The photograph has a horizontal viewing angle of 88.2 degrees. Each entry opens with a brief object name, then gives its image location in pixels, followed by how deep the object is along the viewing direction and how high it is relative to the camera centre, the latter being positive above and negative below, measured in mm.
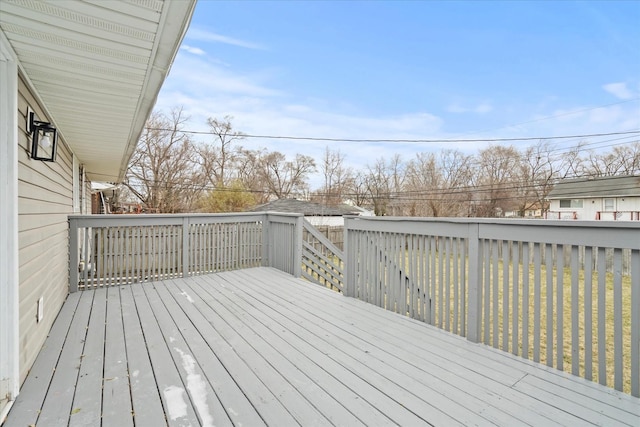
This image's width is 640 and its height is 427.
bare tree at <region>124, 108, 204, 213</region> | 17891 +2284
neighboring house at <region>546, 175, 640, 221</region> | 18686 +700
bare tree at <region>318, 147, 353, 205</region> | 28266 +2754
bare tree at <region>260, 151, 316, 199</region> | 26502 +3011
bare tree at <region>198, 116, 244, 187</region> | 21422 +3974
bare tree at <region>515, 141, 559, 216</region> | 24208 +2555
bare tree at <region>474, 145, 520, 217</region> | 23781 +2328
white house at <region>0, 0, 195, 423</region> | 1662 +955
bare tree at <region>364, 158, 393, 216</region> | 27344 +2092
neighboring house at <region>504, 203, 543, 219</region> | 24408 -185
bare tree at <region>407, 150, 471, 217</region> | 22484 +2133
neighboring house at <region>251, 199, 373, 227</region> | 20986 +64
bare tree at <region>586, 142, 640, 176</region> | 21062 +3256
